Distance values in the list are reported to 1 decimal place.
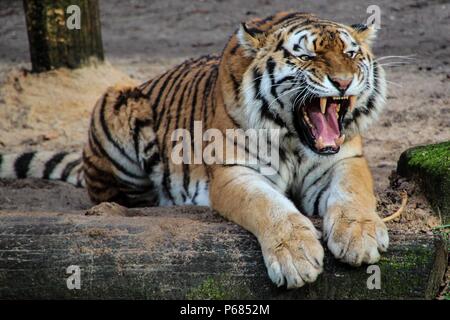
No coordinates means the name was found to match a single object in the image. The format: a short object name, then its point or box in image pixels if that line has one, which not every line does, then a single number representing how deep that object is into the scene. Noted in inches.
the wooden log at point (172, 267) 217.9
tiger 227.3
